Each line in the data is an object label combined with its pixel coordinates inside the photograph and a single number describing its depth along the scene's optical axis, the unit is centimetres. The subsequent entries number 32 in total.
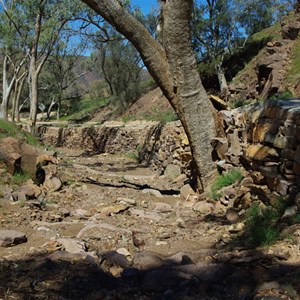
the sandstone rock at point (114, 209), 576
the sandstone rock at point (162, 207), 627
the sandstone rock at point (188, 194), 707
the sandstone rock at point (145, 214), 557
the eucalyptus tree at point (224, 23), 2219
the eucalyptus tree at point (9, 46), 2325
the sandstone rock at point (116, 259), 358
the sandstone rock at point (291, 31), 1553
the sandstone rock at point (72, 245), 386
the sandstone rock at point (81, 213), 565
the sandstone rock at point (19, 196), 603
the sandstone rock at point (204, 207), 596
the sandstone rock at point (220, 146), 692
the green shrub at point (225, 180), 623
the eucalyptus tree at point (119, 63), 3453
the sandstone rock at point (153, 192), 762
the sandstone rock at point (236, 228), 445
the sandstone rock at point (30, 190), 640
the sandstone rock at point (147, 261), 352
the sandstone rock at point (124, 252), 394
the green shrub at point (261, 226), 378
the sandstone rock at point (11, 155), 707
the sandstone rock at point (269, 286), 280
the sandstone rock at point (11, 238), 407
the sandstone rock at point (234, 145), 653
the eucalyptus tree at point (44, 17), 1734
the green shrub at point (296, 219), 384
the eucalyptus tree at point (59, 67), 3383
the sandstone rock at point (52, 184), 721
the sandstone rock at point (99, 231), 447
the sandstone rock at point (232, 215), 509
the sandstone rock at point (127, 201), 656
